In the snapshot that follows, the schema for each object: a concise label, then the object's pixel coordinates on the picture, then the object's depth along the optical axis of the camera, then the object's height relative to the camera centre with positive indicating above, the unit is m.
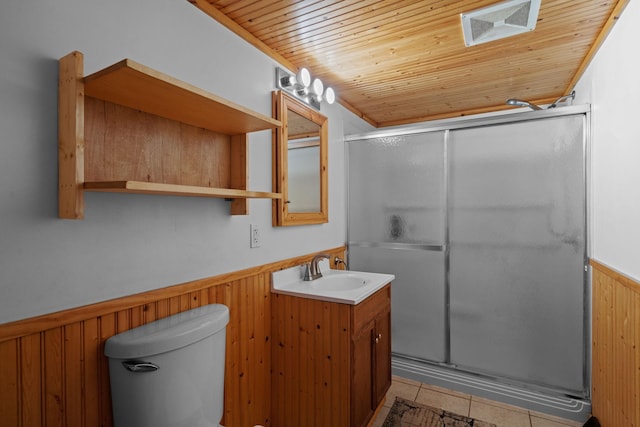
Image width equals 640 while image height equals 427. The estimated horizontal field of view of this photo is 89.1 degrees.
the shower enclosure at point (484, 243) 2.06 -0.26
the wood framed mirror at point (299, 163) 1.89 +0.29
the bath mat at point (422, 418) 1.93 -1.29
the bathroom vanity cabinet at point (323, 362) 1.63 -0.82
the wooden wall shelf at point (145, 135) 0.94 +0.28
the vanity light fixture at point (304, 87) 1.92 +0.75
